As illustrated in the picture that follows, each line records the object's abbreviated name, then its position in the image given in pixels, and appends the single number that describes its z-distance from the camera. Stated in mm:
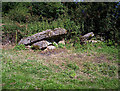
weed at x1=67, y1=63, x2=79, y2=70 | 5270
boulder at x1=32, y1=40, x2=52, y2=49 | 7793
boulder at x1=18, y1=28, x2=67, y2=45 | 8078
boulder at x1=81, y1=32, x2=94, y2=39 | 8695
